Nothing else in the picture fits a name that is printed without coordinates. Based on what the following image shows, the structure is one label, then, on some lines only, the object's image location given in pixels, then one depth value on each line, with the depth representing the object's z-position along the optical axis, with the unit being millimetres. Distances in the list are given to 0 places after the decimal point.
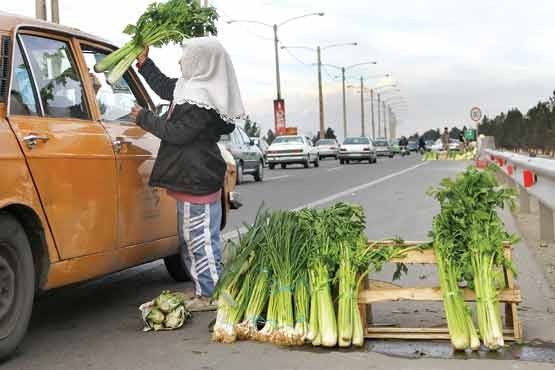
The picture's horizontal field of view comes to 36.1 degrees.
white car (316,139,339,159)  60156
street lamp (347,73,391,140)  110938
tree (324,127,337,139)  117081
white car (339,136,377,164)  48031
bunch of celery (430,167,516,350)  4824
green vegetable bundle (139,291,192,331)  5430
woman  5719
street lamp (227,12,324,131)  58469
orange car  4594
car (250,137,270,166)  46688
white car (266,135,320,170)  40250
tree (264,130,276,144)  91125
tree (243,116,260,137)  75725
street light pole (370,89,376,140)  122300
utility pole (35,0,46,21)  21062
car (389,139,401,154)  87044
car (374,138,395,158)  72006
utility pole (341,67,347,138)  93875
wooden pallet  4957
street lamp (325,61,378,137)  93625
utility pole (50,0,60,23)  21781
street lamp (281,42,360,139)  75500
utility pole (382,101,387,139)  149875
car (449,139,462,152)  78662
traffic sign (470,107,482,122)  38812
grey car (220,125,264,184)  25162
